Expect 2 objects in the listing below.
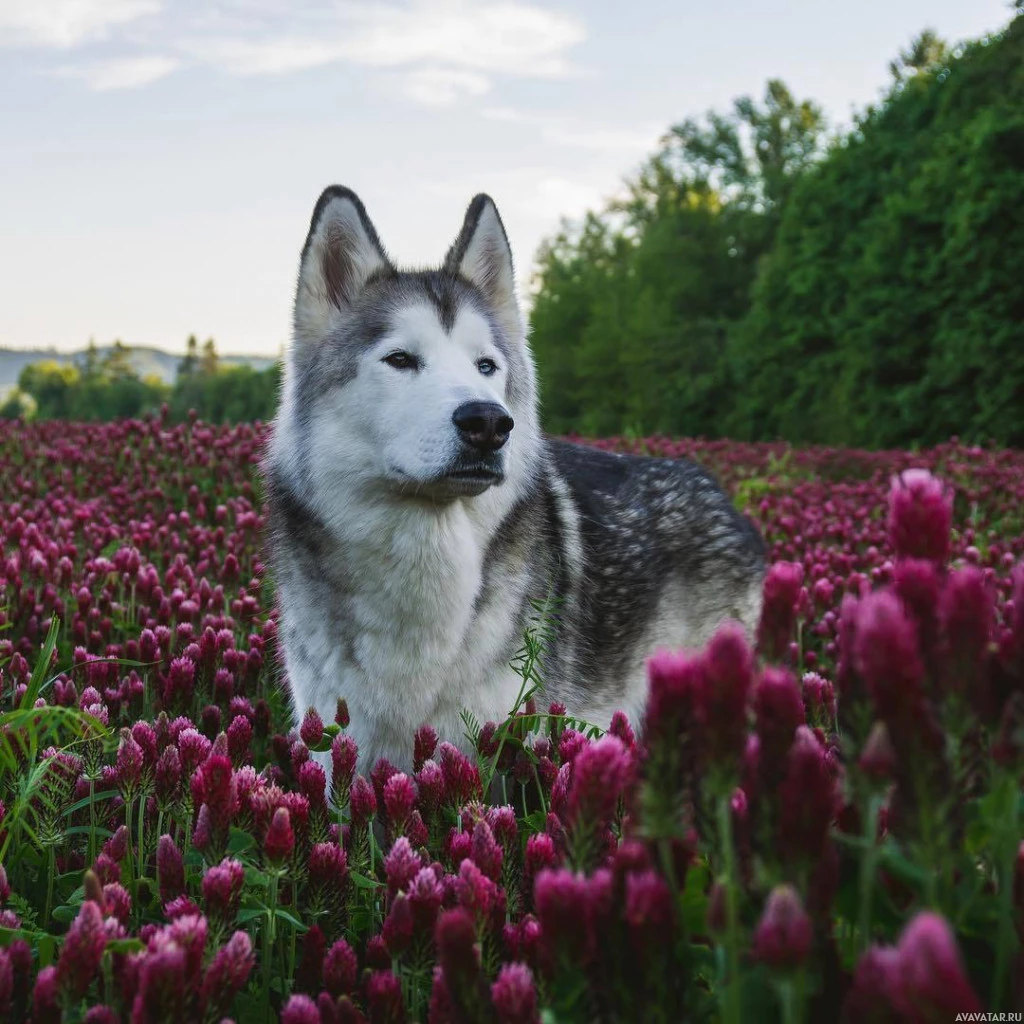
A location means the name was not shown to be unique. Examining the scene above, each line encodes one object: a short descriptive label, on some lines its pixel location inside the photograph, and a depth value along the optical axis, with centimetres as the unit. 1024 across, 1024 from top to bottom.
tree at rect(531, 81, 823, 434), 4100
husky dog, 389
